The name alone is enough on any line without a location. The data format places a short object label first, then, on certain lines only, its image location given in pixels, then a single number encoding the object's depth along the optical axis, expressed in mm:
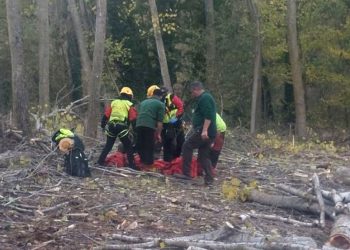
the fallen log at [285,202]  12607
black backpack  14352
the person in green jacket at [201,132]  14438
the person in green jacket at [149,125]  15438
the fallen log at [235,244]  9539
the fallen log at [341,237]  10375
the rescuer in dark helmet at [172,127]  16172
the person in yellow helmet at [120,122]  15391
